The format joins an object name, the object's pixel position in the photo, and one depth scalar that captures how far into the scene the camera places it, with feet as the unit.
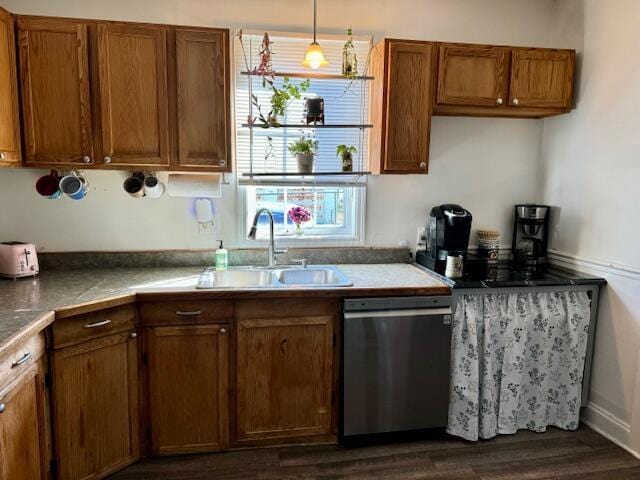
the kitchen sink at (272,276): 8.50
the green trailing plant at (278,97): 8.40
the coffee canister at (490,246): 9.35
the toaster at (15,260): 7.59
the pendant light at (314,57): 7.34
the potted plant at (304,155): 8.56
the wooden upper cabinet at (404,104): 8.18
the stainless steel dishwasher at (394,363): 7.43
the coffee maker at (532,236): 9.45
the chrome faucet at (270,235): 8.34
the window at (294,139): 8.81
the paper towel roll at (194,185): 8.43
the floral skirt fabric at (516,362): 7.81
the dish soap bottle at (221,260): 8.59
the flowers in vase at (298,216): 9.32
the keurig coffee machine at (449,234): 8.65
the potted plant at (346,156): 8.90
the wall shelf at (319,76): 8.74
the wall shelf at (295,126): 8.41
